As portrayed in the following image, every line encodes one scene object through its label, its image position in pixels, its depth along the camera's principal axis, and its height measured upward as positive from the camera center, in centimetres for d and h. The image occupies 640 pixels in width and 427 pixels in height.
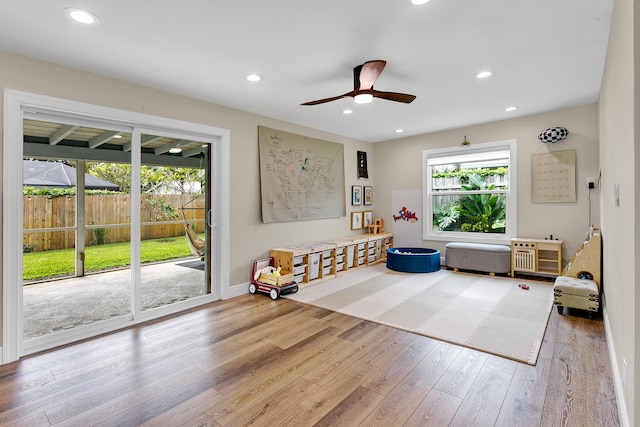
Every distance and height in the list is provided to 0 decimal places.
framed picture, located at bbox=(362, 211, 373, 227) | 657 -14
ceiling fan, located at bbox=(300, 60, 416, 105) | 283 +117
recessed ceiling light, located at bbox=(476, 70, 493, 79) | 317 +137
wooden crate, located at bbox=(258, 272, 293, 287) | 411 -86
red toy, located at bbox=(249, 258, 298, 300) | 409 -91
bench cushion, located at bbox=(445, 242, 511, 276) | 496 -73
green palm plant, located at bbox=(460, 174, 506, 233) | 548 +2
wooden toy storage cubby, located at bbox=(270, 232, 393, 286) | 454 -69
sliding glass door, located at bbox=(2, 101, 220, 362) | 278 -14
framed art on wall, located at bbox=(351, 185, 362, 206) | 628 +34
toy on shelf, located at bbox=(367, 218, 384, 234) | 655 -30
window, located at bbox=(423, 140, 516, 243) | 528 +33
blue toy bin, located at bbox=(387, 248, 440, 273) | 531 -85
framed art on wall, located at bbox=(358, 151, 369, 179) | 643 +96
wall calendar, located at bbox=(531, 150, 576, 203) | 459 +50
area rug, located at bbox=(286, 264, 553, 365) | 282 -107
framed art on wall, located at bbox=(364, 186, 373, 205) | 661 +35
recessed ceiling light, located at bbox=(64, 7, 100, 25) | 206 +131
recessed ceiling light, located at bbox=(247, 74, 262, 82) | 319 +136
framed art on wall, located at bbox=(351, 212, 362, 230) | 630 -16
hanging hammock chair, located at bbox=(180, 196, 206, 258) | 387 -34
